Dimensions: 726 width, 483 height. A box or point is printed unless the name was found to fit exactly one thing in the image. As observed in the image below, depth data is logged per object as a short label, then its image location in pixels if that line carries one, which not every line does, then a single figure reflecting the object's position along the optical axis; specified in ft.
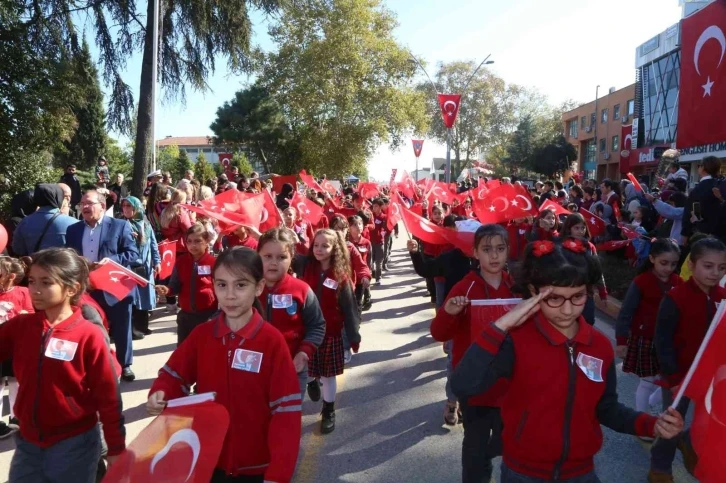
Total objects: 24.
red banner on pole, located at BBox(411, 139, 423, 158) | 72.38
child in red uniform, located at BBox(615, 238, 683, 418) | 13.79
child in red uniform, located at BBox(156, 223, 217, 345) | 17.19
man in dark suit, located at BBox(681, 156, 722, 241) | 23.06
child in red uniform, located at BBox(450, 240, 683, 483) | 7.29
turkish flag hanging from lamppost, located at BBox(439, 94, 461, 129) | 61.31
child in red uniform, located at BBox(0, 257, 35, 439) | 13.32
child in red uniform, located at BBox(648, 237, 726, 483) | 11.66
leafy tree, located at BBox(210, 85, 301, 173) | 130.93
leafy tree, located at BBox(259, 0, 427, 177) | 102.27
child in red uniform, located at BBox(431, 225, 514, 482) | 10.85
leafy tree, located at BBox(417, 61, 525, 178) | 188.55
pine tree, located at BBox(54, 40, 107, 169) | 111.34
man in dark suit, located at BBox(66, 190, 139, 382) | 18.03
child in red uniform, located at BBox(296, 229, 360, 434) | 15.46
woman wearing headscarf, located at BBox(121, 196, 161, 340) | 23.66
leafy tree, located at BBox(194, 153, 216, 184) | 166.58
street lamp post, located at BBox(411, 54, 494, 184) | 73.65
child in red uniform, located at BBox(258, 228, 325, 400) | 12.15
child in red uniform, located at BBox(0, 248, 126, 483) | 8.62
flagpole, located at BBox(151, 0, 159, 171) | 45.14
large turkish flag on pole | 16.26
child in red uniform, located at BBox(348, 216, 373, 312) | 24.22
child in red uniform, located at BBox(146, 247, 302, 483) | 7.93
